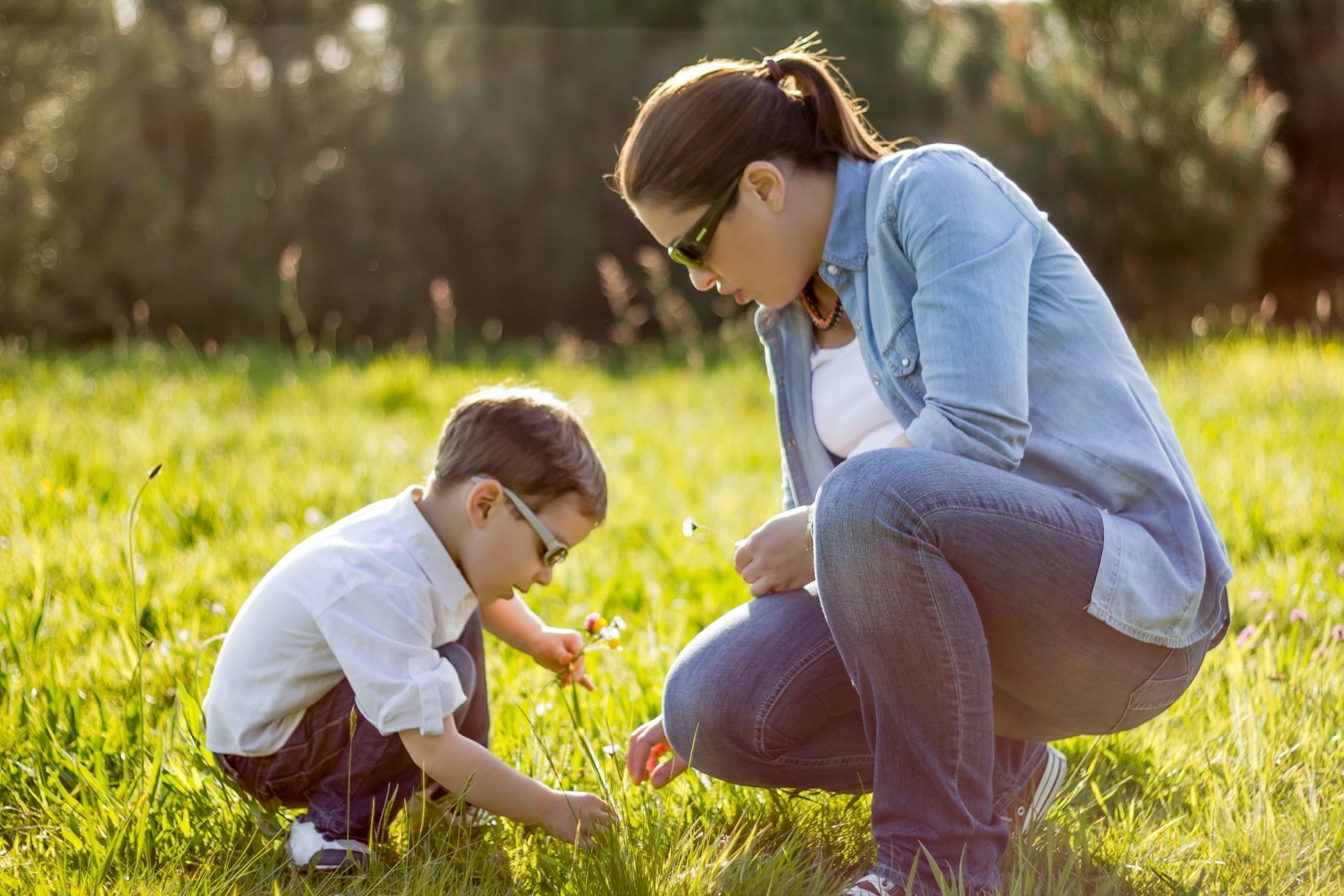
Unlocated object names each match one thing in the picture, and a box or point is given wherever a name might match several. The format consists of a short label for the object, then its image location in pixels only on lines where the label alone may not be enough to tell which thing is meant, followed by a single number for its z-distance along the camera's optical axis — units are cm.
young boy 401
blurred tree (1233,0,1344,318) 1310
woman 393
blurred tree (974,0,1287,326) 1058
